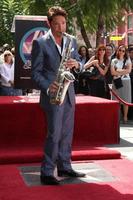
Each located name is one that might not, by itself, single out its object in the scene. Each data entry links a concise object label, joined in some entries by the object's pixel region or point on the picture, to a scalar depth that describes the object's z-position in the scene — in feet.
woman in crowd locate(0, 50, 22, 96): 34.82
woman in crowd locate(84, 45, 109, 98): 33.81
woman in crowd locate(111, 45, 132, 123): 35.35
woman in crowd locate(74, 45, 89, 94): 35.29
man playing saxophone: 17.51
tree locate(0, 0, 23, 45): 81.21
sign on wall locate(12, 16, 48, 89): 28.76
